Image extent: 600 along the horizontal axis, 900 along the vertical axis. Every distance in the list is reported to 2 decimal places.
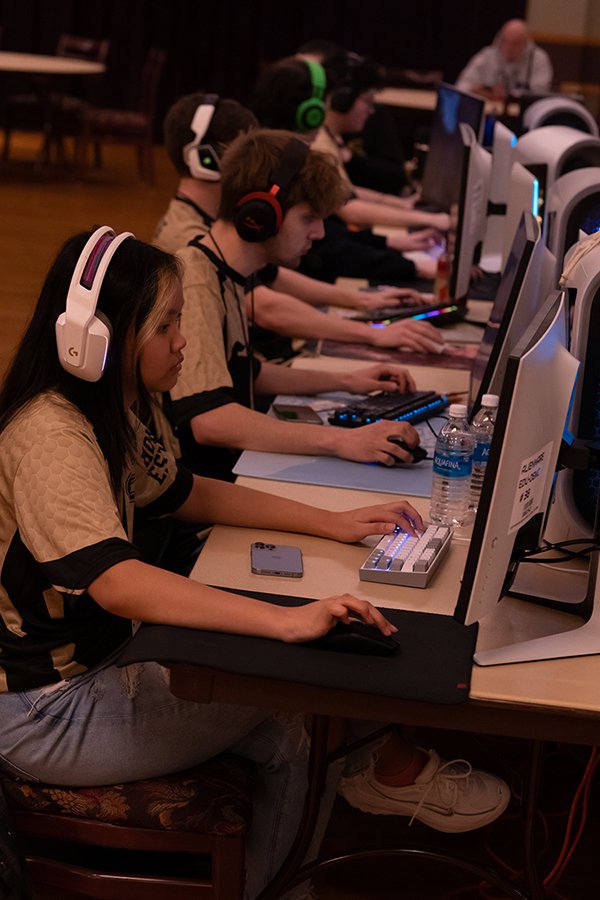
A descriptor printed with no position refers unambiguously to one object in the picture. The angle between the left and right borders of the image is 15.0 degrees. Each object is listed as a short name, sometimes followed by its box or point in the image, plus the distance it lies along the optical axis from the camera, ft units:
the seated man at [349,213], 22.09
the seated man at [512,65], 56.55
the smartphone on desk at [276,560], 10.41
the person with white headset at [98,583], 9.13
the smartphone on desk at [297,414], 14.86
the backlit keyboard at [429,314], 20.44
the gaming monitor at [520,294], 11.25
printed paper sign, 8.37
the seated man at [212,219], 17.48
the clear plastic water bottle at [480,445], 11.87
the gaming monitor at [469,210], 18.24
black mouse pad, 8.51
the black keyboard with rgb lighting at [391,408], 14.79
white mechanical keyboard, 10.36
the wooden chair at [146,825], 9.85
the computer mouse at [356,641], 8.88
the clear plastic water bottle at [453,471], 11.56
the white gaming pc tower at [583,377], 9.59
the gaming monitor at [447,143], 25.37
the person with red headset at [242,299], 13.67
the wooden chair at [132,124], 59.44
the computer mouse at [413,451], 13.45
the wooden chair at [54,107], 60.40
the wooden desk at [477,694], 8.54
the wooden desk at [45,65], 55.50
